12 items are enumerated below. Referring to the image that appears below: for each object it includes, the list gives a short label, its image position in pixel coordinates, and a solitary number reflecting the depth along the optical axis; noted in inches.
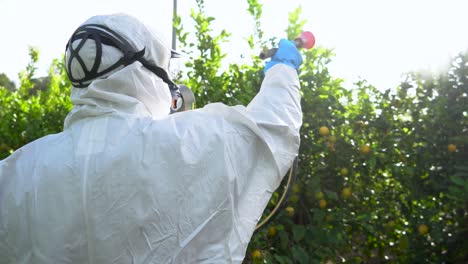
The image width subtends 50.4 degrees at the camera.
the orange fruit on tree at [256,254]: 95.7
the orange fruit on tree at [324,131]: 105.9
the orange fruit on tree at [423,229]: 103.1
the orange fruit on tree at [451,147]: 105.3
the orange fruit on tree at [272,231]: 101.0
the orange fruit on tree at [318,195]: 103.9
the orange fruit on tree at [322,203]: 104.9
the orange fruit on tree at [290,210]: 103.0
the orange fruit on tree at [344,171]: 107.7
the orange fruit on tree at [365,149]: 107.0
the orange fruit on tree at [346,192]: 107.1
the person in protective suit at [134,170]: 55.2
